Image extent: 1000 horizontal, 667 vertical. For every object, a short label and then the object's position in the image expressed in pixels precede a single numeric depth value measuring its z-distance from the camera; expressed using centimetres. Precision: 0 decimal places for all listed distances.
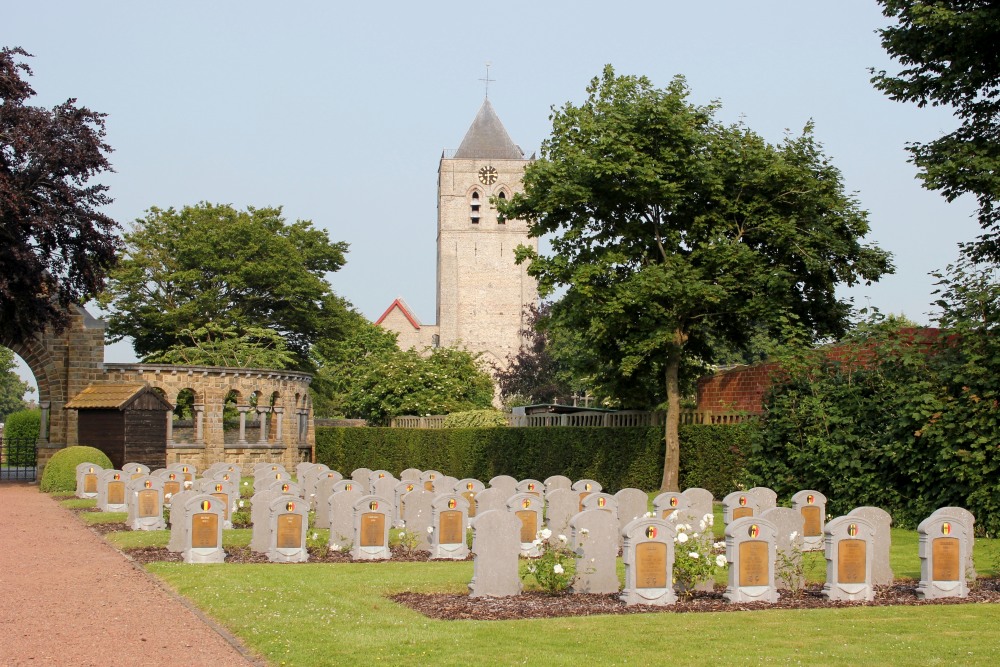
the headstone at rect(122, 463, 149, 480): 2478
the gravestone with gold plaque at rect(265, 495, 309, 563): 1572
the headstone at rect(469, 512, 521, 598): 1241
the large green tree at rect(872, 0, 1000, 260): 1956
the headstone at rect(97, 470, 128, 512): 2408
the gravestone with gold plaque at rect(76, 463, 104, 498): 2788
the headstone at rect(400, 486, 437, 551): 1822
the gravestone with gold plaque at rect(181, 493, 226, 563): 1572
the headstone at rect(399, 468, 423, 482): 2283
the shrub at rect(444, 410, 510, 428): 3947
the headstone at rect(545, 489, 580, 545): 1712
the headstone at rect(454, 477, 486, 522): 1952
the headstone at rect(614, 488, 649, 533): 1688
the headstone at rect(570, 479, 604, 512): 1911
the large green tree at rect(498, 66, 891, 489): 2430
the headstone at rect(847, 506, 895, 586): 1322
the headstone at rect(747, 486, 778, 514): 1648
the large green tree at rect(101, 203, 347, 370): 5534
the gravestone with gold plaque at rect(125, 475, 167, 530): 2030
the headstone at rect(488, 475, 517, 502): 1950
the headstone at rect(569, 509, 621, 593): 1281
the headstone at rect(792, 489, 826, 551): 1659
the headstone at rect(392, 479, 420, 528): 2006
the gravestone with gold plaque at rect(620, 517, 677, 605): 1198
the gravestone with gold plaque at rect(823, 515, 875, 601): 1235
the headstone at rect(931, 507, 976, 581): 1296
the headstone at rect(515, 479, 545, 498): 1927
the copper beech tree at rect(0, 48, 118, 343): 2923
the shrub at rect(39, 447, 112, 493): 2922
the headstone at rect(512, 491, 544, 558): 1650
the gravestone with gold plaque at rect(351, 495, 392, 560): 1609
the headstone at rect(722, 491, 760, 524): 1587
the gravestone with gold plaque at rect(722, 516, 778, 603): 1212
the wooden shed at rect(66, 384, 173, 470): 3125
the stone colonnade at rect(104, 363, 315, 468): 3962
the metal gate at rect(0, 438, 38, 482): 3928
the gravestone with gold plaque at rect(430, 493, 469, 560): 1639
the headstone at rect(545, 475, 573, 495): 2120
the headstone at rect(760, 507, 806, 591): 1273
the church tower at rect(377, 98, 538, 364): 8788
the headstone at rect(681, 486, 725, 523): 1620
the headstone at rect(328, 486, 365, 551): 1655
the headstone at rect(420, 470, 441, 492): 2153
